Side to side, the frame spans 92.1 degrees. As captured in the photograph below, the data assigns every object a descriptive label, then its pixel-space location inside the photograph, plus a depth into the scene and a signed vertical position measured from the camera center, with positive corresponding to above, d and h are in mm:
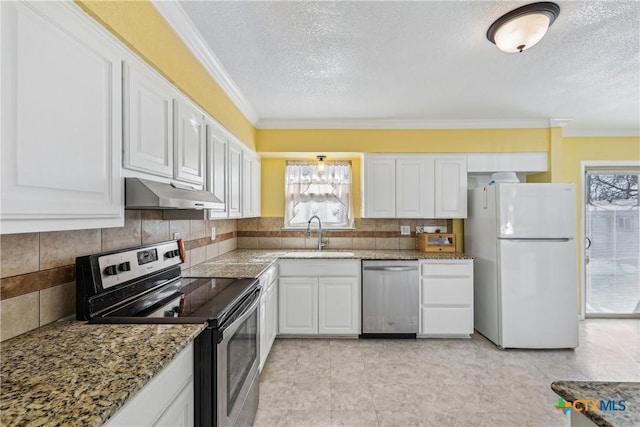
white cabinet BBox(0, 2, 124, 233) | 794 +295
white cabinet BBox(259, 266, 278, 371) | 2502 -842
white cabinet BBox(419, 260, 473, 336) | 3291 -860
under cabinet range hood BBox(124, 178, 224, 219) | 1237 +97
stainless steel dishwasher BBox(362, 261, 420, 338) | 3281 -865
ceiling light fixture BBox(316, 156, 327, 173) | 3879 +685
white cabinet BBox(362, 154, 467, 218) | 3621 +373
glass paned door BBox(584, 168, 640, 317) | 3975 -325
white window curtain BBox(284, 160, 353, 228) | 4043 +344
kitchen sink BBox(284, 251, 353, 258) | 3311 -411
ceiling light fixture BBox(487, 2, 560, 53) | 1655 +1076
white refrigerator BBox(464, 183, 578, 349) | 3049 -479
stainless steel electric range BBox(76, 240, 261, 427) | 1259 -434
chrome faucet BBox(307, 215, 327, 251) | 3865 -197
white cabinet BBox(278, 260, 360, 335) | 3264 -854
